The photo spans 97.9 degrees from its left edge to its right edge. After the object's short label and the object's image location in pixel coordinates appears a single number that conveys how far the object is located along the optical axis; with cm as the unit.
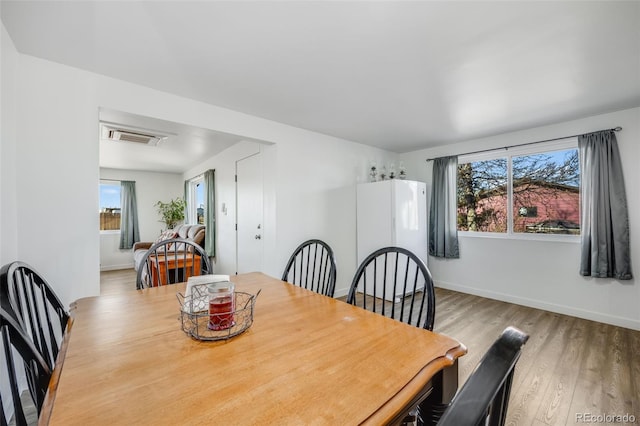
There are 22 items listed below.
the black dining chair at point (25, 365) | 66
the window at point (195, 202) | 628
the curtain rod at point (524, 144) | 289
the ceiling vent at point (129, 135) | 332
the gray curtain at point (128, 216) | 632
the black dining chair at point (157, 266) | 174
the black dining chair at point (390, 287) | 334
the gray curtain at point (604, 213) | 283
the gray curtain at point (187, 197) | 657
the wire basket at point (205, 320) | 100
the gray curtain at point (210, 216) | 487
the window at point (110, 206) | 627
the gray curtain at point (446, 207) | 413
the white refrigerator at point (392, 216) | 367
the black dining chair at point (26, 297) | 88
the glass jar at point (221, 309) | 104
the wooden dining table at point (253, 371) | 62
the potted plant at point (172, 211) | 663
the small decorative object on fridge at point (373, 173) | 436
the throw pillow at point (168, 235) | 509
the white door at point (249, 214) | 366
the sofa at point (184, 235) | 516
